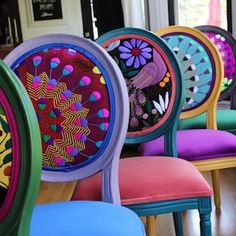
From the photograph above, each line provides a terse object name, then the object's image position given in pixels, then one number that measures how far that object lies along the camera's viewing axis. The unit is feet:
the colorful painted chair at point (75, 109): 7.23
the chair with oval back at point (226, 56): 12.55
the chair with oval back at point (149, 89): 8.76
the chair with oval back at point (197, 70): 11.04
